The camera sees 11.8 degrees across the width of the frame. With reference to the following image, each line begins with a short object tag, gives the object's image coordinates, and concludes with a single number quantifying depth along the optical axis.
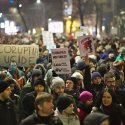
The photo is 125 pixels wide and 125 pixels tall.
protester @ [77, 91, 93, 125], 10.12
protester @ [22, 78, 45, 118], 9.25
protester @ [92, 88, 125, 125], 9.34
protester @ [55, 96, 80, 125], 8.94
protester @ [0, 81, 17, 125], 9.18
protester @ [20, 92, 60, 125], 7.91
